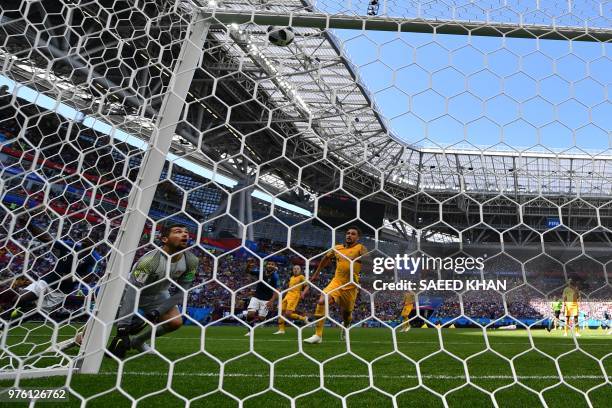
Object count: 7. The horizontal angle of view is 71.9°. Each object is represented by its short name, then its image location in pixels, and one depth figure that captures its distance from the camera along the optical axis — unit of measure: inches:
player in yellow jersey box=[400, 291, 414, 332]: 354.3
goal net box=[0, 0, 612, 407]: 66.2
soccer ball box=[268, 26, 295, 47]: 82.4
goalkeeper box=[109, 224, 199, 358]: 91.7
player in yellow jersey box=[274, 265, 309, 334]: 238.6
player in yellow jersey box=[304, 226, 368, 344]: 143.5
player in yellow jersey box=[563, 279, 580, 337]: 318.9
